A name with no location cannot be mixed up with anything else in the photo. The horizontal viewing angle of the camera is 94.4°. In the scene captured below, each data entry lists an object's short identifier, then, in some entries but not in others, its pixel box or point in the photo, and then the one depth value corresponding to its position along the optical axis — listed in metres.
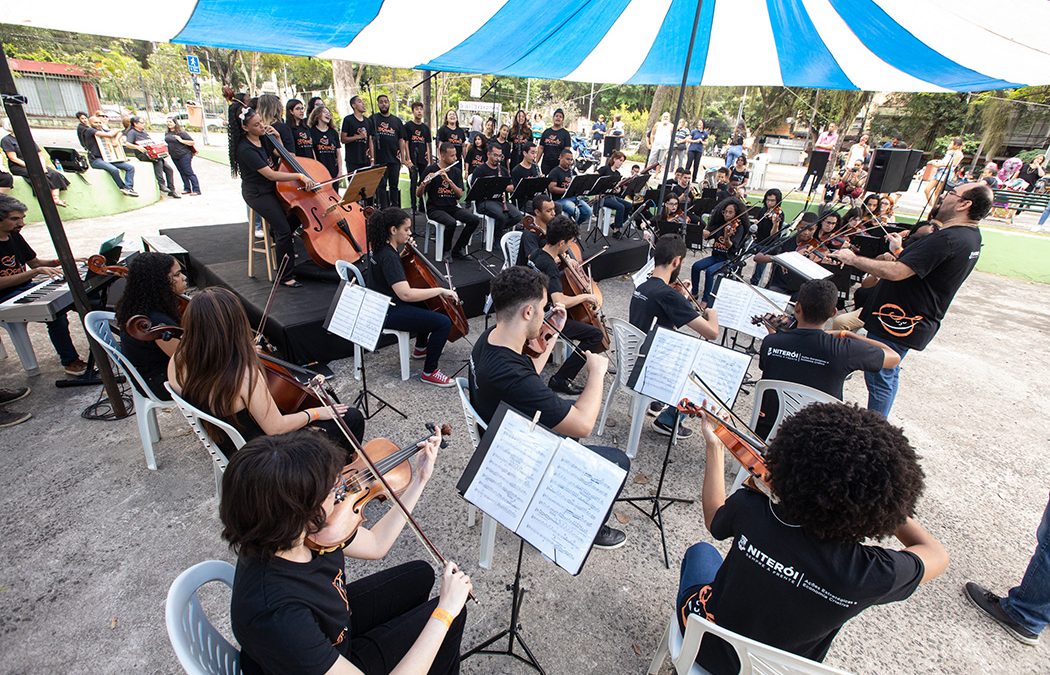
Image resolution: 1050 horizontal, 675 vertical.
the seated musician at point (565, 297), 4.08
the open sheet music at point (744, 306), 4.09
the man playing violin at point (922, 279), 3.12
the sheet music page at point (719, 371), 2.62
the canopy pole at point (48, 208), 2.62
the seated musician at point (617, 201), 8.43
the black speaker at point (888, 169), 8.22
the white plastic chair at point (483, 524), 2.41
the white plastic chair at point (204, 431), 2.23
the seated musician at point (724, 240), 6.20
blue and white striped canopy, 3.42
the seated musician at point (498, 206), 6.71
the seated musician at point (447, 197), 6.12
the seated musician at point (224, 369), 2.10
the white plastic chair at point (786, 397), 2.64
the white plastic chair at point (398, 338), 4.03
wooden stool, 4.78
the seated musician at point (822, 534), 1.31
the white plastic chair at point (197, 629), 1.22
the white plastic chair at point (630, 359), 3.33
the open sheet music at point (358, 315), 3.05
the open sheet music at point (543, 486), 1.60
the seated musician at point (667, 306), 3.47
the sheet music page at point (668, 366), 2.72
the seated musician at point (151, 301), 2.63
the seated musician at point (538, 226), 4.50
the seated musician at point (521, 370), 2.15
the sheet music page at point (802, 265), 4.30
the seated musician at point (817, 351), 2.74
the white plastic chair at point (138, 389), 2.75
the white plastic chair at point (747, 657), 1.30
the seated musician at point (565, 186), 7.38
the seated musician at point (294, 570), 1.17
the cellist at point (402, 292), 3.77
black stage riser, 4.14
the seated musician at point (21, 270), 3.58
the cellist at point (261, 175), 4.20
